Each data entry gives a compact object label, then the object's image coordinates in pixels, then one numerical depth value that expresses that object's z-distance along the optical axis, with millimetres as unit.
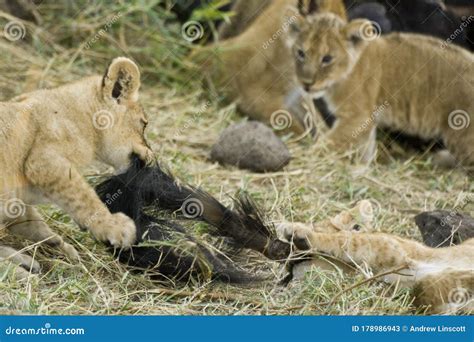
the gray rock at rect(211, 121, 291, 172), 13117
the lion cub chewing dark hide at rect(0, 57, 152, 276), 9391
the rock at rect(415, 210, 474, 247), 10727
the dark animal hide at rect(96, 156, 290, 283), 9523
